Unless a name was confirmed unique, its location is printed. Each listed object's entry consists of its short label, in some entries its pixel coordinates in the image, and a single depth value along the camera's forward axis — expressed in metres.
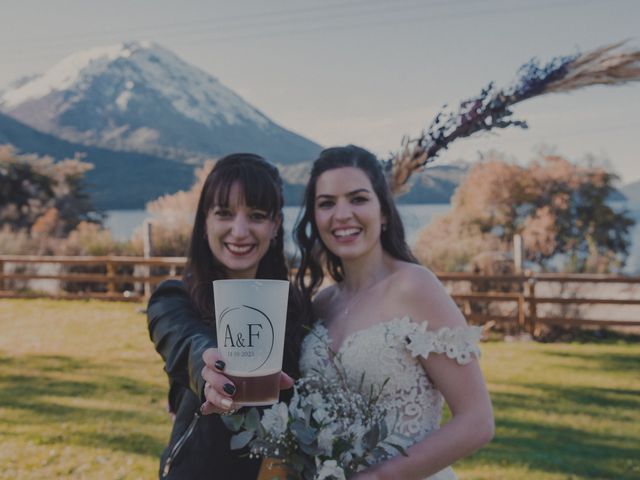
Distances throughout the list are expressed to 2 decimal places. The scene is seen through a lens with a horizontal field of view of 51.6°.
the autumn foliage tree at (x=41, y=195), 22.02
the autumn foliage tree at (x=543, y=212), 16.11
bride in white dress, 2.17
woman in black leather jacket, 2.07
